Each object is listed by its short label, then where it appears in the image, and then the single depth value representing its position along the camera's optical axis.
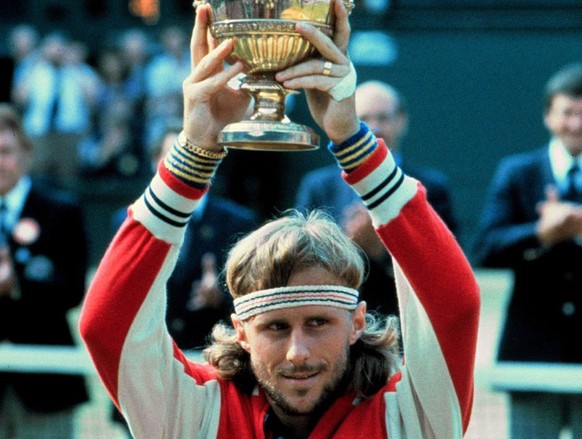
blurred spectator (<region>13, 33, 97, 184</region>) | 28.73
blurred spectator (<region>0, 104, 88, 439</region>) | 12.76
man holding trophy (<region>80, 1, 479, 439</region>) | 6.52
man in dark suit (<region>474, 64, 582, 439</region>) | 12.50
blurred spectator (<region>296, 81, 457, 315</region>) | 11.96
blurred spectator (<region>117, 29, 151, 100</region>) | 29.50
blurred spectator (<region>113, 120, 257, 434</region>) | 12.69
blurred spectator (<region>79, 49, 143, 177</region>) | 29.50
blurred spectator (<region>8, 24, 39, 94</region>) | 29.84
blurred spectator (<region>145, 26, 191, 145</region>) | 28.64
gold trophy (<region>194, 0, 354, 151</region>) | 6.52
